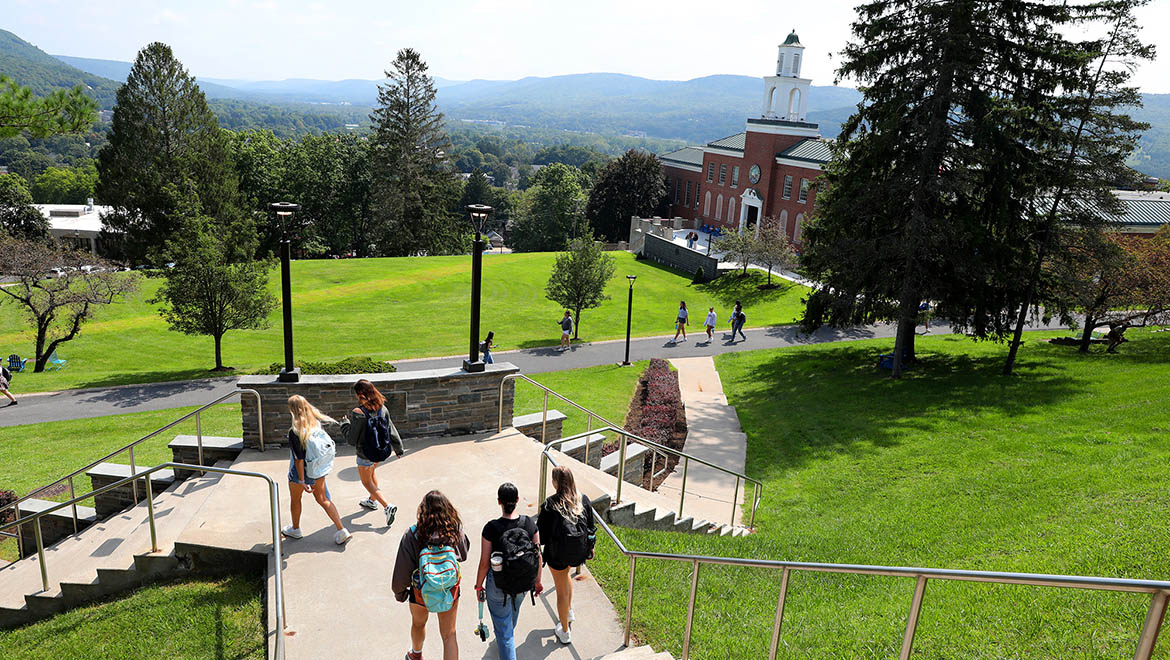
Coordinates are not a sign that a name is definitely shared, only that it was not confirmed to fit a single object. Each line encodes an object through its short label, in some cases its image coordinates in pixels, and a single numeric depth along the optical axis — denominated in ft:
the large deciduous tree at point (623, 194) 214.90
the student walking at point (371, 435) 24.85
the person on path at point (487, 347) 57.85
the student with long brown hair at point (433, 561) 16.34
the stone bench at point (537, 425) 36.96
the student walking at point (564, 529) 18.03
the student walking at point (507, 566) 16.81
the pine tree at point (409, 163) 171.78
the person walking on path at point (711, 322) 87.16
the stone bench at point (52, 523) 30.91
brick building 160.76
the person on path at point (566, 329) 82.17
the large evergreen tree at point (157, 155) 135.03
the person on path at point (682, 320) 86.02
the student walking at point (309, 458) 22.81
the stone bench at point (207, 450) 31.14
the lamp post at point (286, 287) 31.01
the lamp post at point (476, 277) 33.30
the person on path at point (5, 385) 58.18
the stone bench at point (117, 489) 30.71
